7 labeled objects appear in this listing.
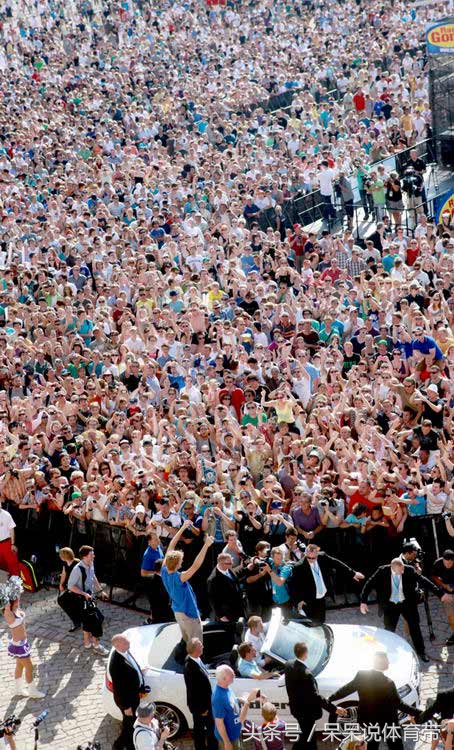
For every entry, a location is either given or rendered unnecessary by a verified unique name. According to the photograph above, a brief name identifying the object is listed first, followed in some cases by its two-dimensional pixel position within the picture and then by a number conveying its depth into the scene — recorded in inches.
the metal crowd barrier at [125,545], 513.7
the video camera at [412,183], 932.6
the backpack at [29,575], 570.3
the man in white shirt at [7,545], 563.2
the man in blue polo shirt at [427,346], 637.3
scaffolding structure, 983.0
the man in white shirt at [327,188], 967.6
